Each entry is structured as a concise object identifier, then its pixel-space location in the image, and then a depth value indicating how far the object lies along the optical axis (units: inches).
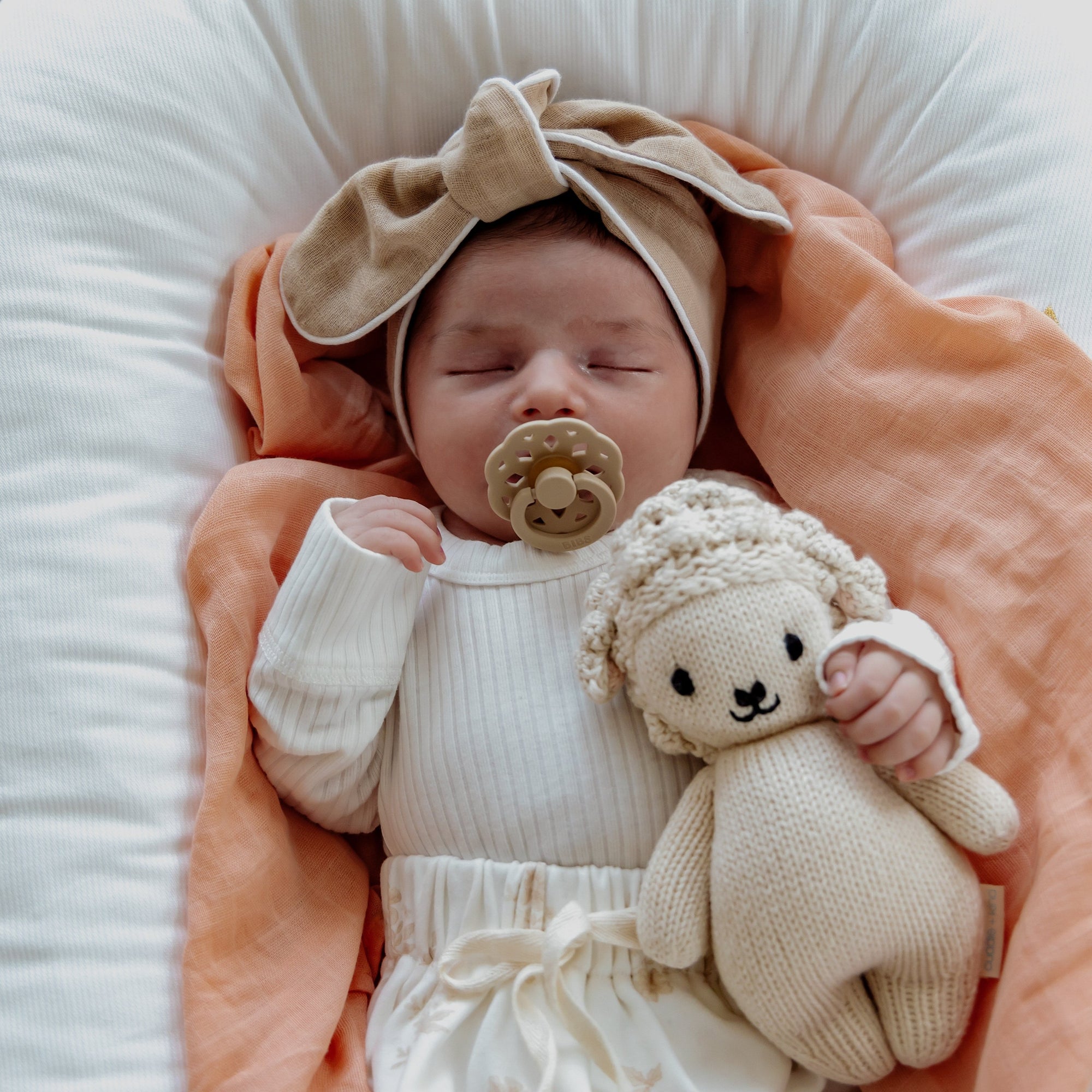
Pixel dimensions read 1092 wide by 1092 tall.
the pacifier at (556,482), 21.9
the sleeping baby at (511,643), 21.1
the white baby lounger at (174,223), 21.1
